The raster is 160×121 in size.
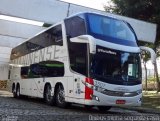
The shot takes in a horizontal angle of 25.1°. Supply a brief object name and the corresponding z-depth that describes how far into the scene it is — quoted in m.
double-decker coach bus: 12.23
